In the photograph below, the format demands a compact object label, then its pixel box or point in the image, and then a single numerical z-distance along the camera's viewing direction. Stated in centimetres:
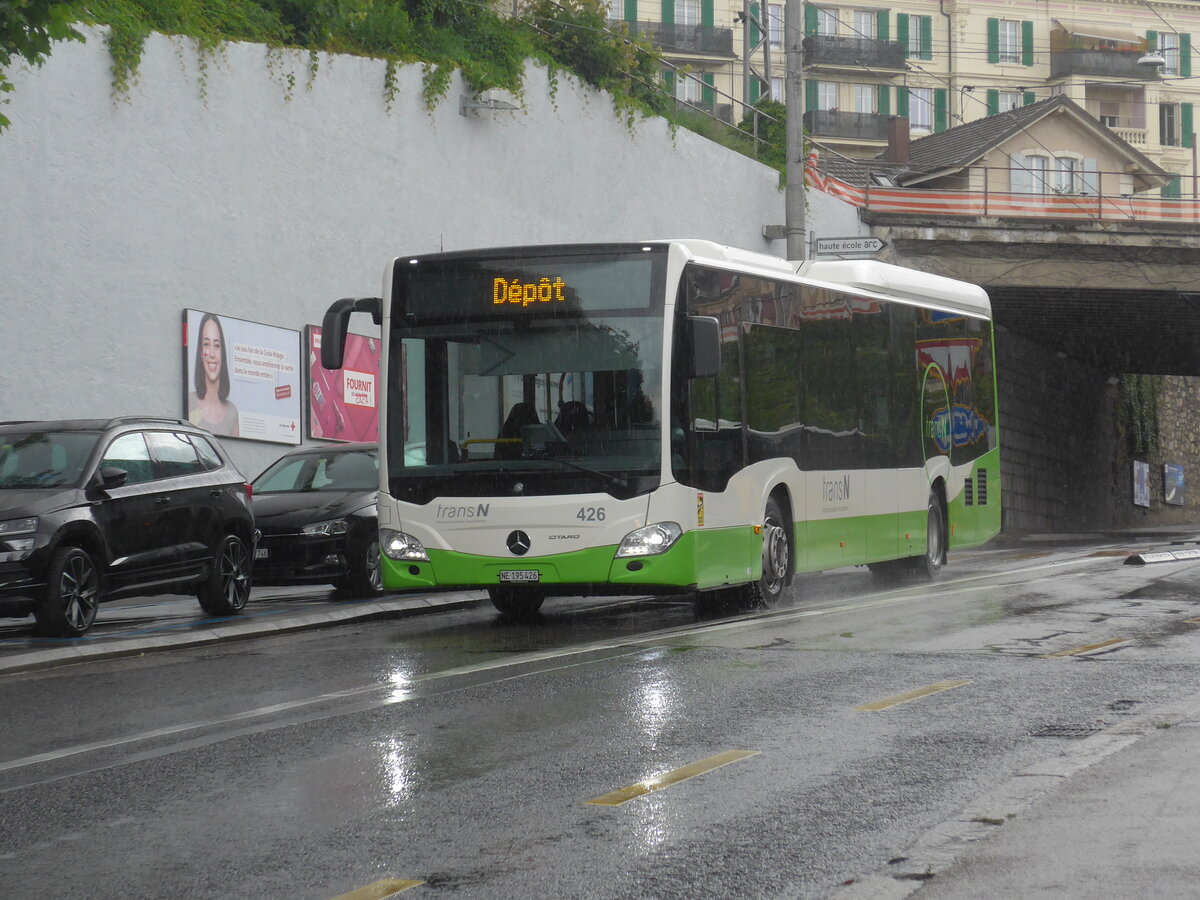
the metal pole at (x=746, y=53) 4454
